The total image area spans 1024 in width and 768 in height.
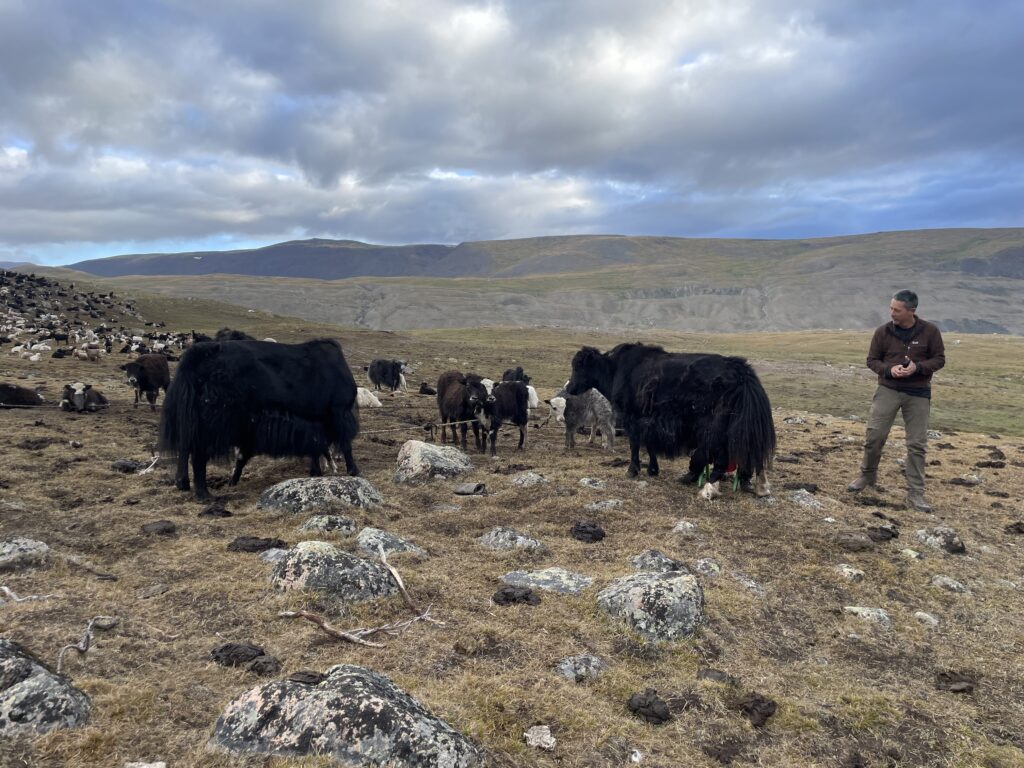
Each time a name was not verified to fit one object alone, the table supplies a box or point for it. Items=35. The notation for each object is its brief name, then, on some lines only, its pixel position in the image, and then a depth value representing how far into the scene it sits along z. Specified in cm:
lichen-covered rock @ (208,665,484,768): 314
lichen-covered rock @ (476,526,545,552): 676
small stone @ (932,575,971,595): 631
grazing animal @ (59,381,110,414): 1395
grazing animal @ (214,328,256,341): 1104
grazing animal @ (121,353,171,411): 1513
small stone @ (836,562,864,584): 638
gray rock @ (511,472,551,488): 927
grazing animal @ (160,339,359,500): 834
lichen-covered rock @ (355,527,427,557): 624
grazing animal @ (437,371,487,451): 1277
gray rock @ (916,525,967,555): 734
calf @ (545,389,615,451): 1347
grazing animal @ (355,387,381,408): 1842
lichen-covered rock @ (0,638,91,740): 315
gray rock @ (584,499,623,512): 823
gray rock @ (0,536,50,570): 528
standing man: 898
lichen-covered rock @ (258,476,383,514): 762
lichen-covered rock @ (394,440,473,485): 948
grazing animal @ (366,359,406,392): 2236
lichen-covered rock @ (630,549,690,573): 616
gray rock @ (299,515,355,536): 682
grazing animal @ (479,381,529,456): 1277
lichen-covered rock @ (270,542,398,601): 514
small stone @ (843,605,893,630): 555
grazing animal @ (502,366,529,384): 1825
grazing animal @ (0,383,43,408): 1372
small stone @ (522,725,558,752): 358
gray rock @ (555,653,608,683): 438
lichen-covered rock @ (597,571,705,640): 496
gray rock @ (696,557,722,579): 627
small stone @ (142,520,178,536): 662
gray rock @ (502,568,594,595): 567
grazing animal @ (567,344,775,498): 895
